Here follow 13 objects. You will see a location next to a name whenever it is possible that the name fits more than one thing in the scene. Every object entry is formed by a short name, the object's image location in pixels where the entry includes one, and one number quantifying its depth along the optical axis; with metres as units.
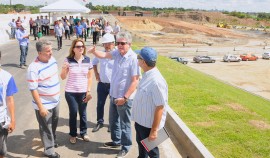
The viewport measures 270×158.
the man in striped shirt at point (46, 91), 4.40
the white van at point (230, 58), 45.56
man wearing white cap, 5.36
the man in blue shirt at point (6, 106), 3.89
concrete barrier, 4.82
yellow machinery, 106.36
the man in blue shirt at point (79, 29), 20.14
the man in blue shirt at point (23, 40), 11.68
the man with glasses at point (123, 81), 4.70
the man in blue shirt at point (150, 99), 3.66
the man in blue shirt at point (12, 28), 22.19
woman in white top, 5.11
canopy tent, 23.45
